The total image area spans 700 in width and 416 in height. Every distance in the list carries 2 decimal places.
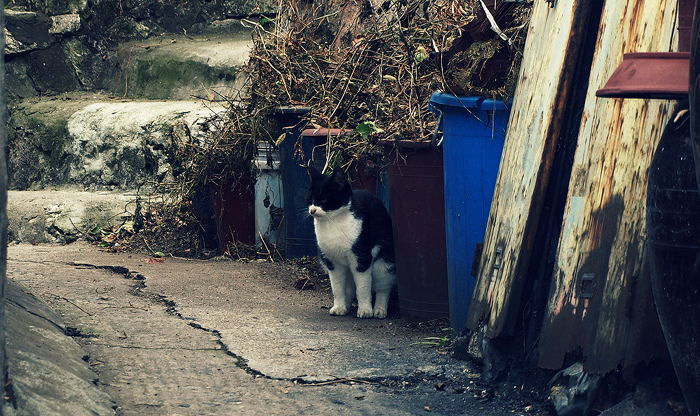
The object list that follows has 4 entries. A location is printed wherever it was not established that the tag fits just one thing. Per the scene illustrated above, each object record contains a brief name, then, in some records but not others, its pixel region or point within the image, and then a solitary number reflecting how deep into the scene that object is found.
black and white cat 8.04
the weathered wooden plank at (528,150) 5.34
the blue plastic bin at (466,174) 6.18
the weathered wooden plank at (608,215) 4.61
